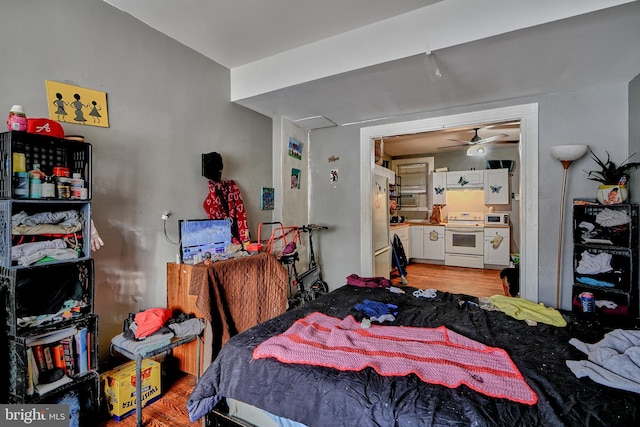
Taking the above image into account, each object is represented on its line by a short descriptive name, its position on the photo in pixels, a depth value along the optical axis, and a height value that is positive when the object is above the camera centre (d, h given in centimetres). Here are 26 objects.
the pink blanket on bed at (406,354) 117 -68
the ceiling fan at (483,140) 462 +109
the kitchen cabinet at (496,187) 583 +42
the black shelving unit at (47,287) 144 -43
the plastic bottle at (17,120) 143 +43
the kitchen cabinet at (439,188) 640 +43
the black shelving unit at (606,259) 228 -42
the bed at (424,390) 102 -70
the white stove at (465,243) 582 -70
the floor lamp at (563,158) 251 +43
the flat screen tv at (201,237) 246 -26
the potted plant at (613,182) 234 +21
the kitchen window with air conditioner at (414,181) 679 +62
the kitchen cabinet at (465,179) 604 +60
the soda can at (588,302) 238 -76
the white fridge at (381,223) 383 -20
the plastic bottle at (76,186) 164 +12
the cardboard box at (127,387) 183 -114
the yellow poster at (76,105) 185 +68
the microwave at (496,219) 575 -22
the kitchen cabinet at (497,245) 562 -72
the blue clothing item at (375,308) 190 -66
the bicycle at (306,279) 333 -86
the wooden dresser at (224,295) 219 -72
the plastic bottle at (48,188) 152 +10
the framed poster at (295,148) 377 +78
